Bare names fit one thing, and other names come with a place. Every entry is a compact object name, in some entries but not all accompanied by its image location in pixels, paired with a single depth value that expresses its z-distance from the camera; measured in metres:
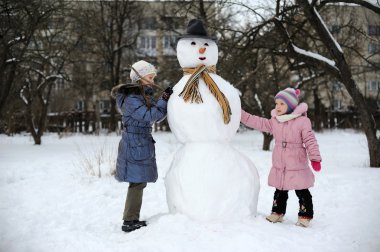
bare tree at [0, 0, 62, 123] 8.38
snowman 3.61
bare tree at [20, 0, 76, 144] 11.79
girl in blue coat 3.90
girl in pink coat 4.00
